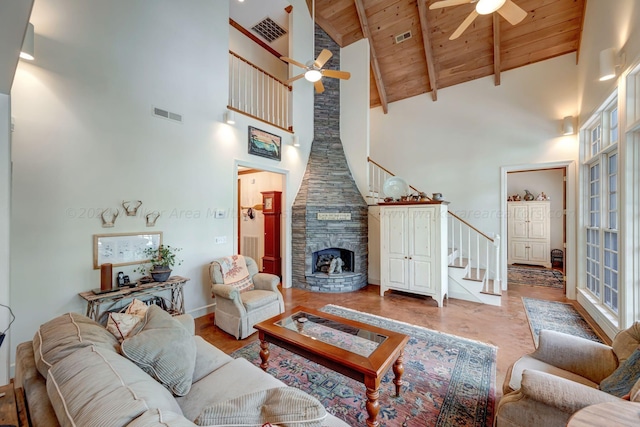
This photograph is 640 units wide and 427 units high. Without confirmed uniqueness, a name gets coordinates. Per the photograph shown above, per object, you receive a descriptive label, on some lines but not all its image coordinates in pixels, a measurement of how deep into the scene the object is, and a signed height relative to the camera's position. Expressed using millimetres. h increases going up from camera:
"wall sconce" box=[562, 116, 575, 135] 4367 +1482
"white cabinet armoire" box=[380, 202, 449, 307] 4164 -607
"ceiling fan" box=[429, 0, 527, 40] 2580 +2123
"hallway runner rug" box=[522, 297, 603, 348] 3211 -1496
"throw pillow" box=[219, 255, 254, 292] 3434 -804
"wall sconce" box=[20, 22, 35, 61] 2181 +1446
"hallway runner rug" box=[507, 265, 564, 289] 5461 -1502
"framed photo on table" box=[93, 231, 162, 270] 2770 -370
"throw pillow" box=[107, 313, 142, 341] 1537 -676
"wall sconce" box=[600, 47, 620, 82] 2818 +1653
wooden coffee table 1675 -1027
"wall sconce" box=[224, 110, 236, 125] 3902 +1475
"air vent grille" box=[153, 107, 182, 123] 3227 +1294
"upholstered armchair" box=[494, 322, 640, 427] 1242 -930
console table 2539 -839
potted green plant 2973 -595
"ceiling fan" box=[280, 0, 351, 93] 3295 +1911
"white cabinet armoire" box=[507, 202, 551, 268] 7074 -593
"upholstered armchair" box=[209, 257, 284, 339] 2979 -1091
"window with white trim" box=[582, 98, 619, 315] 3225 +78
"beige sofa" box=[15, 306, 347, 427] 808 -665
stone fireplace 5027 -67
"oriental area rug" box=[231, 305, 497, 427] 1854 -1461
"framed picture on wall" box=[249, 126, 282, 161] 4363 +1247
